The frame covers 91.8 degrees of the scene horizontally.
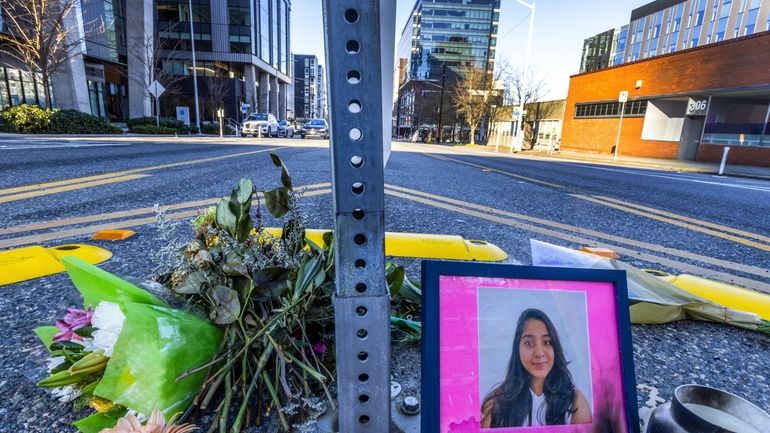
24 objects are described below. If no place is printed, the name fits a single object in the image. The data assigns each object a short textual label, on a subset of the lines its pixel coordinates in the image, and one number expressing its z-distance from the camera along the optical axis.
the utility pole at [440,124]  44.08
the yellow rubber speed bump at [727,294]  1.73
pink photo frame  0.79
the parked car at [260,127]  27.59
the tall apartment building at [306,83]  111.25
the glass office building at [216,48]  38.47
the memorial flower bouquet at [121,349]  0.80
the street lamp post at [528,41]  25.93
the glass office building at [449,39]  75.06
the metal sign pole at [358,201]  0.58
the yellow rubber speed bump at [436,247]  2.26
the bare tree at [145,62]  26.94
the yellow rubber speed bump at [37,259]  1.71
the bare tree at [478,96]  40.31
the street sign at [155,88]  19.11
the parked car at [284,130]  31.31
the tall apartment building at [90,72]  19.23
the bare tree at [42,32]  15.02
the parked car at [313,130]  30.14
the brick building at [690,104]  18.14
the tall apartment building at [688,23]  43.28
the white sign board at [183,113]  31.83
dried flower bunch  0.94
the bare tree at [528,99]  32.84
